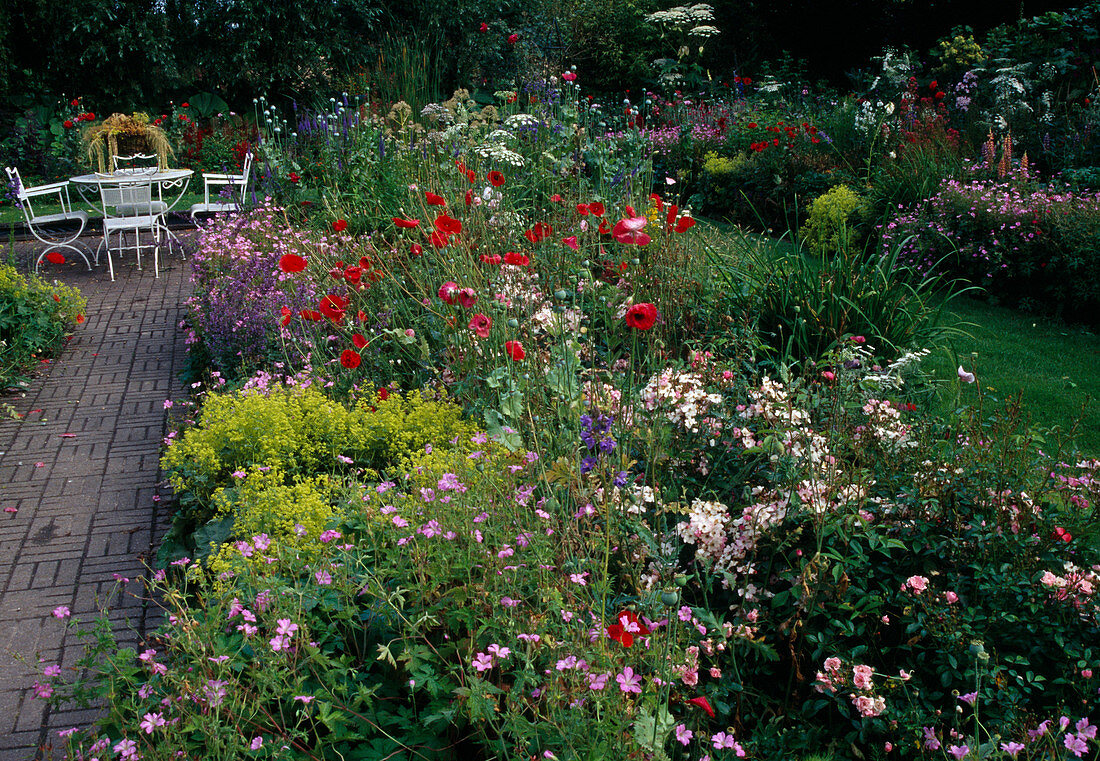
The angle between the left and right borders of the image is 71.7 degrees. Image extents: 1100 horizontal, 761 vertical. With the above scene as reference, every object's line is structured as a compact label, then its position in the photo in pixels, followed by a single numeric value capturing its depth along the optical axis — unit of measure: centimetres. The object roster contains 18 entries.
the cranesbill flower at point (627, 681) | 158
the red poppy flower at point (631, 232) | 202
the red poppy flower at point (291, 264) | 286
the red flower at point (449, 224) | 297
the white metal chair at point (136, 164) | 822
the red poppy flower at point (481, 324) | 262
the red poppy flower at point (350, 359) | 297
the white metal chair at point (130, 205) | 772
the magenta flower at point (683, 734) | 161
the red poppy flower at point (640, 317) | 197
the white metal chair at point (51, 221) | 804
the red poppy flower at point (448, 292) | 285
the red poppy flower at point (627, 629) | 144
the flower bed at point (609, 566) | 176
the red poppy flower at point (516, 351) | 257
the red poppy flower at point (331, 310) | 299
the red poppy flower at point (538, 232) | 325
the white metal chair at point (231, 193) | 770
